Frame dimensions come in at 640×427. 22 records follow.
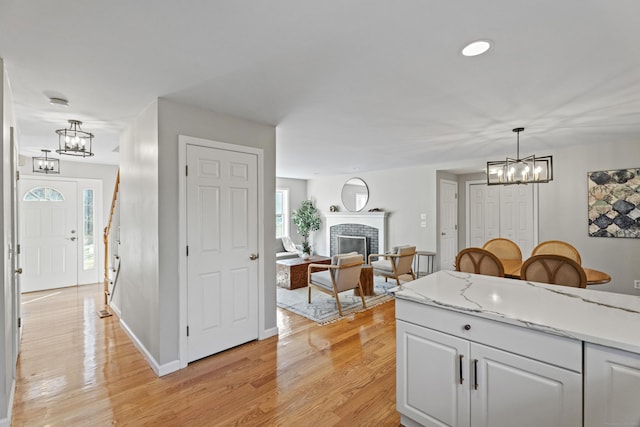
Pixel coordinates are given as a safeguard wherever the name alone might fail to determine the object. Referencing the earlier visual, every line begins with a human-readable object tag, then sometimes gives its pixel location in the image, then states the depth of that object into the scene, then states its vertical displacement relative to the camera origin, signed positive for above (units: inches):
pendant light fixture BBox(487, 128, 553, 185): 119.0 +17.5
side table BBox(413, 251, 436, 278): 225.6 -37.5
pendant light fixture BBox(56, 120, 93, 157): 114.0 +27.9
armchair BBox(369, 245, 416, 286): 193.8 -33.8
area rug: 155.9 -52.6
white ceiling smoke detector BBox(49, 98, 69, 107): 100.3 +39.0
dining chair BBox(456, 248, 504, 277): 119.5 -20.9
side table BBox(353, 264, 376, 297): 189.0 -43.2
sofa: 268.8 -36.6
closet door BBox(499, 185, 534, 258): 210.1 -2.4
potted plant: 303.0 -5.1
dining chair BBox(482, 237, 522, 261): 159.6 -20.0
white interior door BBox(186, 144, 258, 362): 108.1 -13.6
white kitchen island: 47.6 -26.7
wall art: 155.7 +5.1
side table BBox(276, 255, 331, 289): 205.8 -41.7
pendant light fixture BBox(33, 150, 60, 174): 166.6 +29.2
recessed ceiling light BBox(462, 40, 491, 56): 68.8 +39.6
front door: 203.8 -13.2
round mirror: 280.4 +18.6
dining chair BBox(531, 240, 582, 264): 134.7 -17.5
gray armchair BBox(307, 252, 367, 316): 155.9 -33.9
